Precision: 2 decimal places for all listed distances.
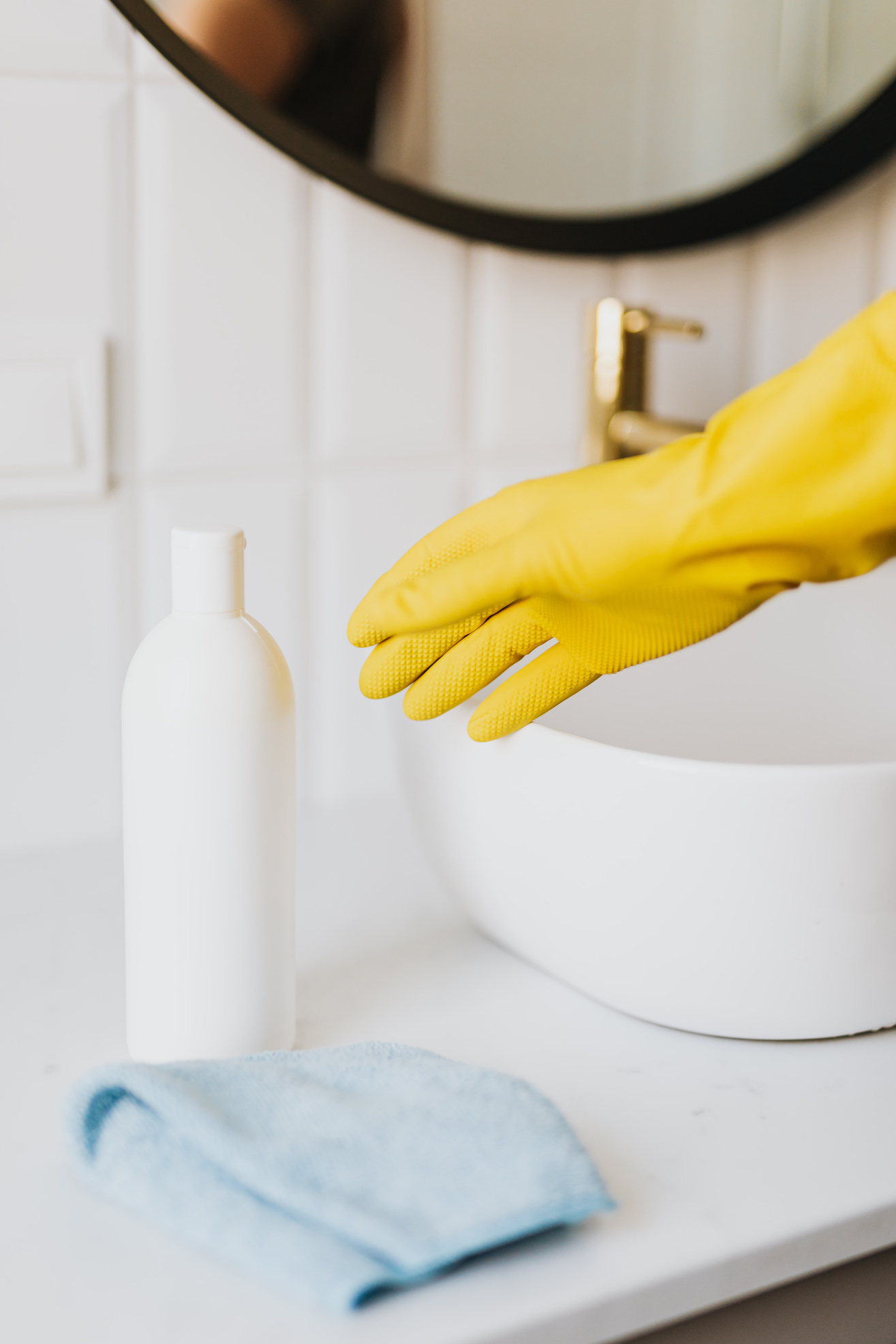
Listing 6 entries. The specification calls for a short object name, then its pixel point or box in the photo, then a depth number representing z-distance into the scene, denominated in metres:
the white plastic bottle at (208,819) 0.46
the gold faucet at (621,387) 0.81
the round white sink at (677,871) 0.48
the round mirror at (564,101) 0.71
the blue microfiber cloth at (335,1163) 0.37
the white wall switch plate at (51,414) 0.70
